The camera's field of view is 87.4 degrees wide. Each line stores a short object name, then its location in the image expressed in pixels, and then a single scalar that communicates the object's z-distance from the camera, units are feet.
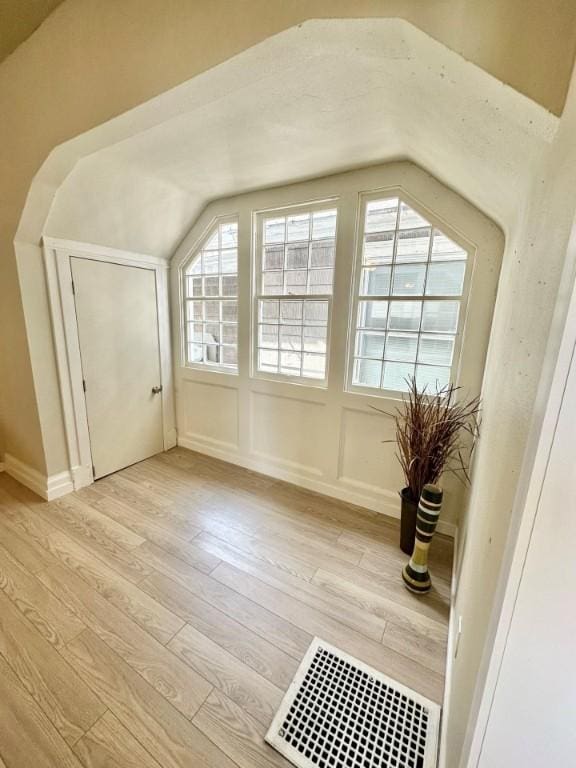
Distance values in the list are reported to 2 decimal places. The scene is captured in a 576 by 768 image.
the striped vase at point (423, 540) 5.04
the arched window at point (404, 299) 6.28
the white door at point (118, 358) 8.00
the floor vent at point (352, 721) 3.33
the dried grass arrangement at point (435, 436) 5.56
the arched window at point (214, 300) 8.85
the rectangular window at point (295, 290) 7.47
